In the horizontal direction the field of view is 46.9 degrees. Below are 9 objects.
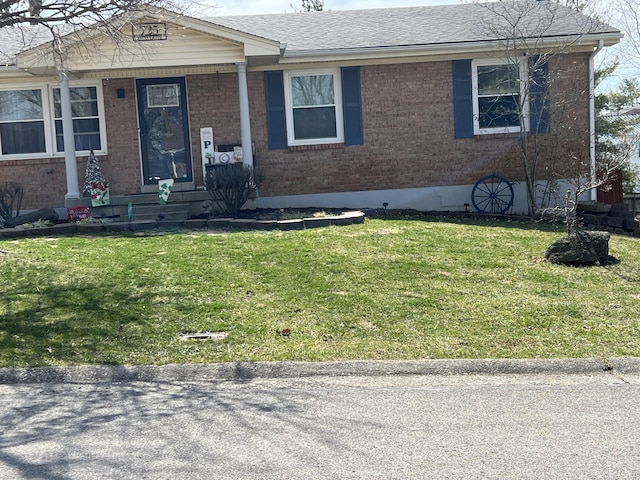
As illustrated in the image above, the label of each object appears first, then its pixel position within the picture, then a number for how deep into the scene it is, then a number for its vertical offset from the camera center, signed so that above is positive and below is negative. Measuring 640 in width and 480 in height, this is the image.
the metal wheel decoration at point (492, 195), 15.60 -0.66
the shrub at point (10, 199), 13.55 -0.31
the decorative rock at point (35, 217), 13.30 -0.66
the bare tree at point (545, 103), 14.90 +1.22
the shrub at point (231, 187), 13.55 -0.23
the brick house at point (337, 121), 15.26 +1.06
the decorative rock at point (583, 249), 9.68 -1.17
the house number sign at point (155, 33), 13.19 +2.63
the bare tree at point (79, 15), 9.10 +2.16
